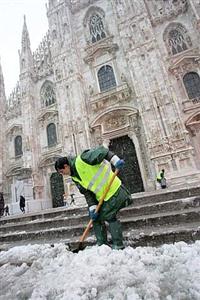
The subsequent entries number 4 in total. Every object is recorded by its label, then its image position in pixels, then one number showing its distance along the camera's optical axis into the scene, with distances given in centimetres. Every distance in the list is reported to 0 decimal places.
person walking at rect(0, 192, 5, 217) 1095
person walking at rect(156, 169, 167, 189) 946
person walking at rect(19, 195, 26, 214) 1312
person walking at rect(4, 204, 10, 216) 1342
